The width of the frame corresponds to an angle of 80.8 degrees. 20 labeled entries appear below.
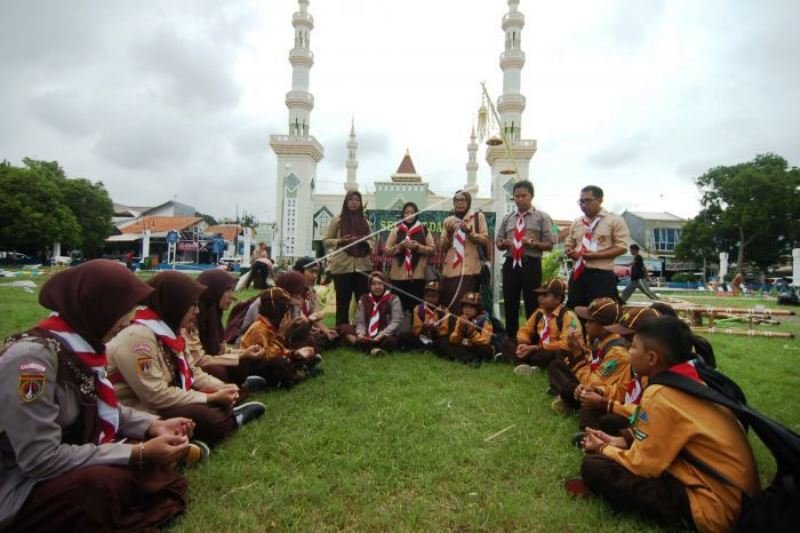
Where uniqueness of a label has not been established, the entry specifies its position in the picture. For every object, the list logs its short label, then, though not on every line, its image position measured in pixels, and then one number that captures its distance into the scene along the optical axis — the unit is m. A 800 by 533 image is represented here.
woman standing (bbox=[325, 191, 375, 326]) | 6.01
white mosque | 26.28
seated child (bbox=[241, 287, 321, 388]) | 4.01
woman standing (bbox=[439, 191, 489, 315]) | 5.74
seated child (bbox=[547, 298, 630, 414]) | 3.26
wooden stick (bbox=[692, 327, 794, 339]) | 7.93
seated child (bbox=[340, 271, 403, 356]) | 5.54
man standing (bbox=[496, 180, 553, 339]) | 5.36
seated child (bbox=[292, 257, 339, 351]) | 5.26
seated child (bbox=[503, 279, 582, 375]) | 4.61
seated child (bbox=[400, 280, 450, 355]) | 5.55
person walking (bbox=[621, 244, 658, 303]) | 10.90
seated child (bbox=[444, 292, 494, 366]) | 5.25
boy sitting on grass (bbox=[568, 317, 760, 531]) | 1.90
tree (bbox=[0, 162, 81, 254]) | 28.44
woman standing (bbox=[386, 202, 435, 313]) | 6.06
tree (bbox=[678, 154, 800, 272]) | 32.34
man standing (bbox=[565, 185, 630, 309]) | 4.71
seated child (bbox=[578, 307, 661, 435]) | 2.79
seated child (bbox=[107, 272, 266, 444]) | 2.54
